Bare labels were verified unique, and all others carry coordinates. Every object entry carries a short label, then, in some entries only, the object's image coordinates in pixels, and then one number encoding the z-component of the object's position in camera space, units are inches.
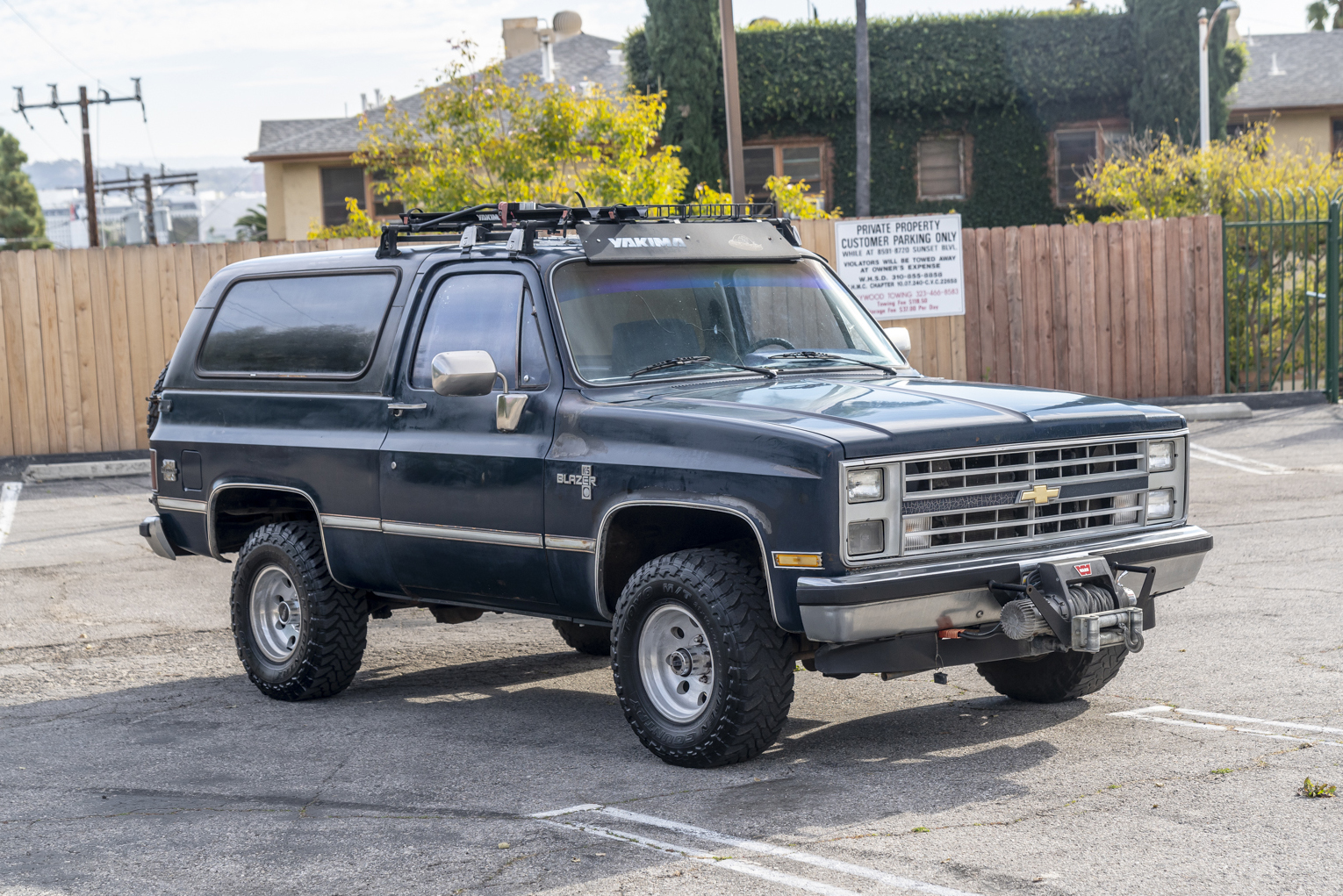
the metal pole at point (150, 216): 2691.9
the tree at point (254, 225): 2501.2
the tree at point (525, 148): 743.7
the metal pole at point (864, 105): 1156.5
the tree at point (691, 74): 1175.0
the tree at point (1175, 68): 1207.6
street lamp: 1143.6
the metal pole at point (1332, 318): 754.8
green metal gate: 766.5
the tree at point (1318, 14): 2306.8
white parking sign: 691.4
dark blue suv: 222.4
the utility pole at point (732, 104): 583.8
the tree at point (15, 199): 2267.5
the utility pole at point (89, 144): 1789.1
